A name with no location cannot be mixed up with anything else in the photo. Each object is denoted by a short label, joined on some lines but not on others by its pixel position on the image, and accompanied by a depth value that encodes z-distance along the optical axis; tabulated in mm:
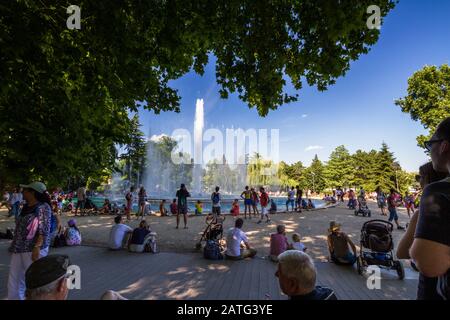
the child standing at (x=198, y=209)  20250
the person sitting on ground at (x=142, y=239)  8789
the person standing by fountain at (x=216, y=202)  15320
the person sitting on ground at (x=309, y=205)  23647
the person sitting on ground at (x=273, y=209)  20672
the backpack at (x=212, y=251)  7859
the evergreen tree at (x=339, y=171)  71375
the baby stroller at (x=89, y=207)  20556
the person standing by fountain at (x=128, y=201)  16047
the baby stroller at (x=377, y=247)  6203
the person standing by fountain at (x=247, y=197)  17562
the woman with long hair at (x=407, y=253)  1998
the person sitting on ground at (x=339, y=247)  7055
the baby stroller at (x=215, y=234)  8484
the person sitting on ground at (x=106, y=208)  20703
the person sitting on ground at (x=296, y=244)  7200
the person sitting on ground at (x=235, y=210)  18781
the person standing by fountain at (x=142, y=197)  16250
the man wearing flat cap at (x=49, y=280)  2035
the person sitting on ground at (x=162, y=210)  19030
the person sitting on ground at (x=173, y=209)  19438
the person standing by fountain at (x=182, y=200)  13121
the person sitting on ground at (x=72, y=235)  9844
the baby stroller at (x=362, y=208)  18997
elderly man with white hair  2240
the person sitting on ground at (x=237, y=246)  7785
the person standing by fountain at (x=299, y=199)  21562
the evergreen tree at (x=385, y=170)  52844
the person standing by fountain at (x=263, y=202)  15694
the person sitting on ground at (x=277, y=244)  7543
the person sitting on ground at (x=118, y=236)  9156
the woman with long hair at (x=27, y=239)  3924
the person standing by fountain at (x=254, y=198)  17853
